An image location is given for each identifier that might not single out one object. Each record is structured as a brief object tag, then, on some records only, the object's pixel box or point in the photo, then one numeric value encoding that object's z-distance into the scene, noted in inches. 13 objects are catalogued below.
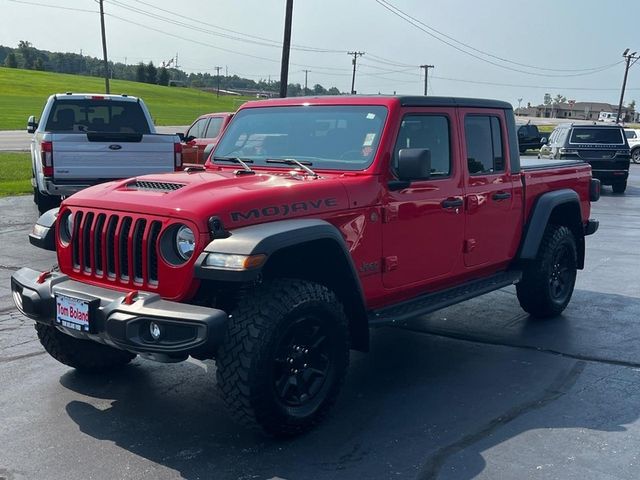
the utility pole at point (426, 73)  3206.2
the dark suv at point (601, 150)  786.2
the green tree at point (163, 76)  4968.0
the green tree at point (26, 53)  5644.7
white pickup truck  422.6
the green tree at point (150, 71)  4872.0
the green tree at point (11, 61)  5044.3
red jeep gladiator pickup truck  157.5
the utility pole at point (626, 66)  2798.7
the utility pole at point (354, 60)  2979.8
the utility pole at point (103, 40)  1963.8
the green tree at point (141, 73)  4815.5
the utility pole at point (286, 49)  935.7
